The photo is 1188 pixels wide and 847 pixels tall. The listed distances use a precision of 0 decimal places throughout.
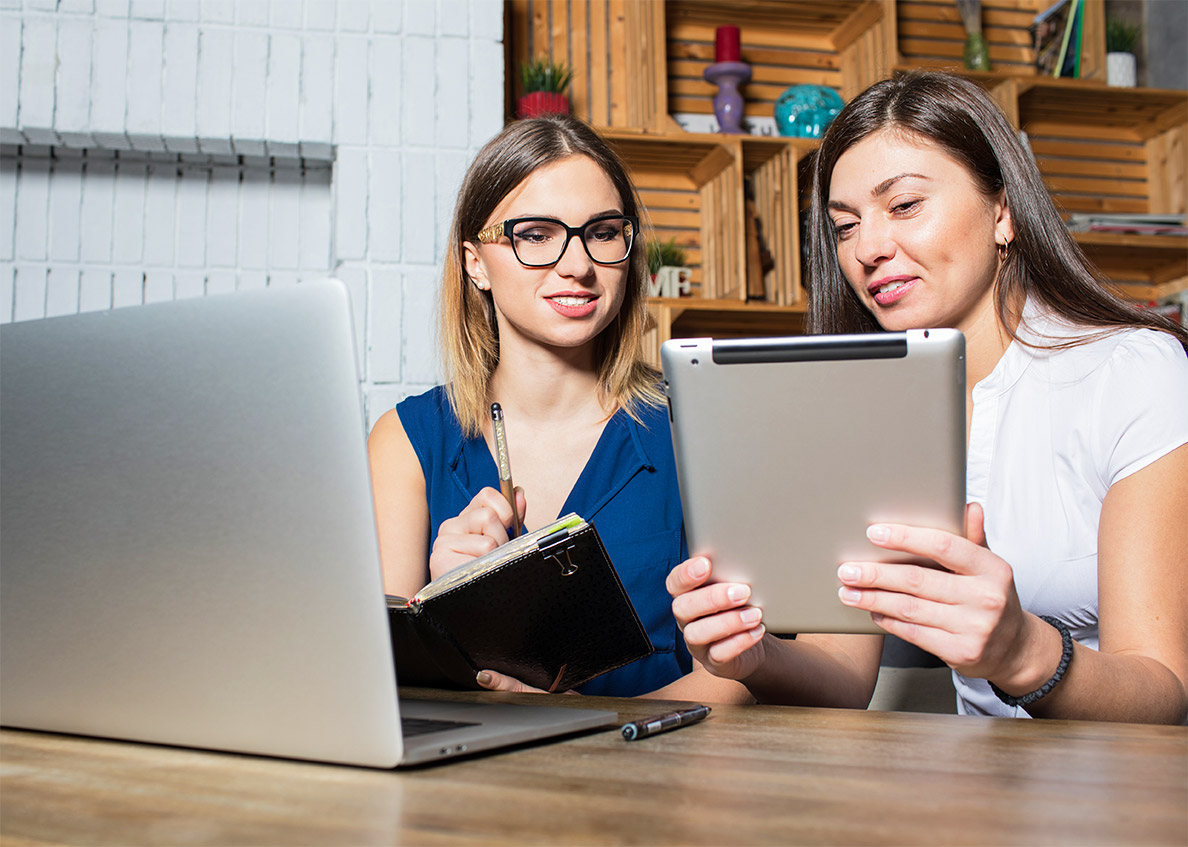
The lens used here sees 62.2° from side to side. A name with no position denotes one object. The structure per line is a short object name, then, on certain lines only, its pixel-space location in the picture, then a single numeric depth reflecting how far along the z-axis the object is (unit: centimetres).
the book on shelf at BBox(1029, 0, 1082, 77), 342
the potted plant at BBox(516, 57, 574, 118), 291
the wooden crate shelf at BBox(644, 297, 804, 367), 299
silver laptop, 57
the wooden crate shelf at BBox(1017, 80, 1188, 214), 349
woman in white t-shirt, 91
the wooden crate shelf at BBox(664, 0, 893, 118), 327
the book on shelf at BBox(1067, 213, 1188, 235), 324
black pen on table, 73
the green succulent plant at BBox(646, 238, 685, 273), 314
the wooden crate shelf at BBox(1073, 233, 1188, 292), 324
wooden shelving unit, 310
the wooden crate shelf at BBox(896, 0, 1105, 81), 343
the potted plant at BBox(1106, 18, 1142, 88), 341
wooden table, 50
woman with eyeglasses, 149
